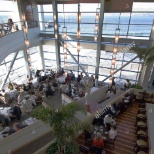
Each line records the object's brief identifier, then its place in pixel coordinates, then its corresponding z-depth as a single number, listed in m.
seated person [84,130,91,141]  6.70
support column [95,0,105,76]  13.04
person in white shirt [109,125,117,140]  6.64
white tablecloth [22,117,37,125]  7.84
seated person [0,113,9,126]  8.82
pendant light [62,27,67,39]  13.29
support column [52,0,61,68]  14.92
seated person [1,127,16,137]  7.22
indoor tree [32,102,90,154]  4.72
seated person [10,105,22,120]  9.37
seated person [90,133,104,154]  5.89
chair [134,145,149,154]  6.13
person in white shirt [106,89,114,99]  10.71
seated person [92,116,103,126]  7.73
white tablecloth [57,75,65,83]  14.34
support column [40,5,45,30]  16.57
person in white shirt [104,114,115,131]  7.39
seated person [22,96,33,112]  9.94
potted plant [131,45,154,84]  11.08
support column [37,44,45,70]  17.68
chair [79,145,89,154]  5.98
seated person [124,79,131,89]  12.48
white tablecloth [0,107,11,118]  9.27
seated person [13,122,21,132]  7.56
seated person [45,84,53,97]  12.32
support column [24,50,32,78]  16.23
